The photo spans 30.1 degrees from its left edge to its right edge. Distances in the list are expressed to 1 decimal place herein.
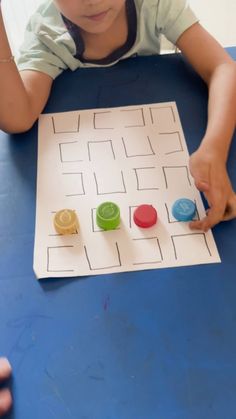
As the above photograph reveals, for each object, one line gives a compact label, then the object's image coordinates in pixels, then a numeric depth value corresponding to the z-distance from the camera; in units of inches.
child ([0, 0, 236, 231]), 26.4
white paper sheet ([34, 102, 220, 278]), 22.0
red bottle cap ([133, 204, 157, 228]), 22.9
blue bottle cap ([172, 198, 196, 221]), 23.1
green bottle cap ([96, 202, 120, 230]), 22.7
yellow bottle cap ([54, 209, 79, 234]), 22.8
